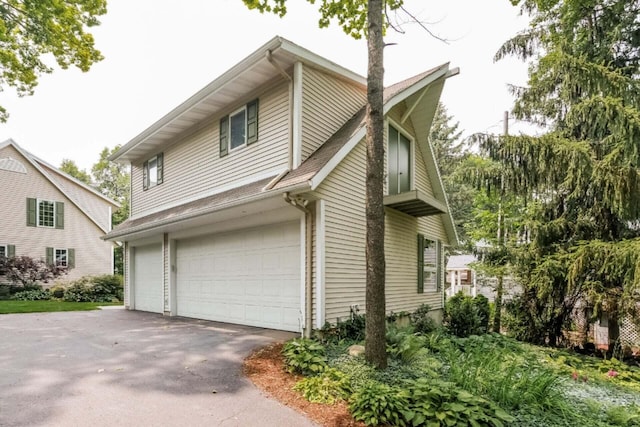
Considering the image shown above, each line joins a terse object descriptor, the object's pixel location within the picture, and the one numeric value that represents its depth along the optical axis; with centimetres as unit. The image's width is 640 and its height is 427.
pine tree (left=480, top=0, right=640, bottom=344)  748
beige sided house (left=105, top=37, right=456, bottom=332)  675
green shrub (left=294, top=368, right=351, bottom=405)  405
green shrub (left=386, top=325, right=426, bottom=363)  515
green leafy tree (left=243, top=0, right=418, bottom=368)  467
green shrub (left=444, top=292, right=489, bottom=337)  1008
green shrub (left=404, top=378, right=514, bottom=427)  339
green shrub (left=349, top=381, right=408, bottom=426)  353
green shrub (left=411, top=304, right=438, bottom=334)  902
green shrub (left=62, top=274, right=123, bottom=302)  1595
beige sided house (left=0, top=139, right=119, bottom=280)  1772
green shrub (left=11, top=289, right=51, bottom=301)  1625
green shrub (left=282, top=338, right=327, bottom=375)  479
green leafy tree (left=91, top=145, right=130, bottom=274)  3900
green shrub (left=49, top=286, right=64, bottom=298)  1645
